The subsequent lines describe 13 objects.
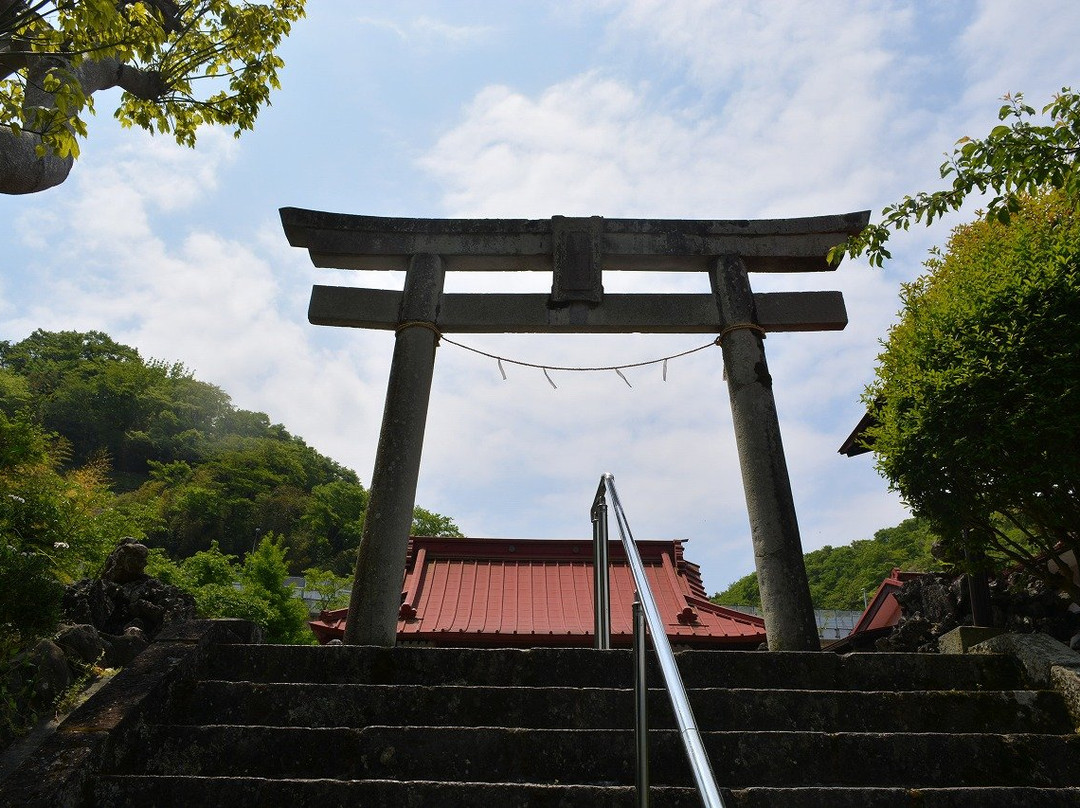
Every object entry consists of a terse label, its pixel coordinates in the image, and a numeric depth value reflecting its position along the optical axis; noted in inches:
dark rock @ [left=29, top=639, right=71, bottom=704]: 176.4
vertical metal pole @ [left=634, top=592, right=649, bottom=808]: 85.1
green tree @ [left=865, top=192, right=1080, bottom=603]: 178.7
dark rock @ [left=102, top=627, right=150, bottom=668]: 223.6
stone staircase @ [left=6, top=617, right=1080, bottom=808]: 110.3
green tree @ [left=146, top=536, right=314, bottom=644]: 531.7
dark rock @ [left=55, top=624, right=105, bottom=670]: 204.5
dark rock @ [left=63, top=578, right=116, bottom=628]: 265.6
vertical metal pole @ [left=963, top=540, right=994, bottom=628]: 299.4
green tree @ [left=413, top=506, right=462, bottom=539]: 1617.6
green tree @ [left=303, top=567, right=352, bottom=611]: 820.7
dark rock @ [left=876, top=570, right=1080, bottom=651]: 312.8
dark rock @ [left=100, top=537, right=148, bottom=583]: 294.0
